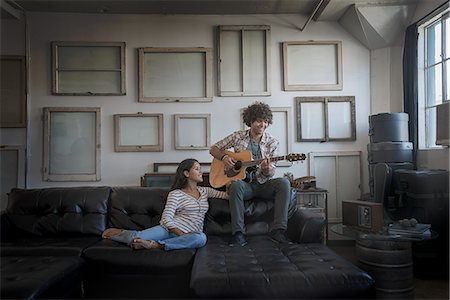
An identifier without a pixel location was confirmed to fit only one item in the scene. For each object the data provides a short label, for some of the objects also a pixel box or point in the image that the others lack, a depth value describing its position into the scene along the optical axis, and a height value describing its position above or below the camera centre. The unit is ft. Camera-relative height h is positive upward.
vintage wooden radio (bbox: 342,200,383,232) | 8.64 -1.62
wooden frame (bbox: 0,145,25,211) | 15.25 -0.55
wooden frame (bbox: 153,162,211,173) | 15.37 -0.54
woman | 8.35 -1.69
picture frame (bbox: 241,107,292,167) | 15.57 +1.04
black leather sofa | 6.26 -2.20
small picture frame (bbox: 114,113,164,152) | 15.46 +0.92
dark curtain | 13.35 +2.69
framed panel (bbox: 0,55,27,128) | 15.39 +2.76
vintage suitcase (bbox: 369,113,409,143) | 12.57 +0.86
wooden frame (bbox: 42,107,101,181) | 15.37 +0.47
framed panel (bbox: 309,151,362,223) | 15.53 -0.97
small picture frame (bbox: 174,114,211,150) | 15.53 +0.90
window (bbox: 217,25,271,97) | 15.60 +4.06
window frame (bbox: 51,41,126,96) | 15.40 +3.75
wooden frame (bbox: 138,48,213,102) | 15.53 +3.48
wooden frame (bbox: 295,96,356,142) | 15.62 +1.47
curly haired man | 9.04 -0.71
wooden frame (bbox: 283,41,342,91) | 15.69 +3.86
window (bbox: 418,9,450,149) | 12.78 +2.93
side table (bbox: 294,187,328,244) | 14.01 -1.82
